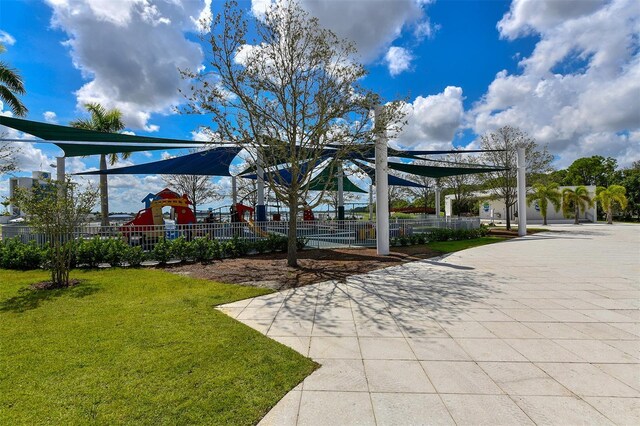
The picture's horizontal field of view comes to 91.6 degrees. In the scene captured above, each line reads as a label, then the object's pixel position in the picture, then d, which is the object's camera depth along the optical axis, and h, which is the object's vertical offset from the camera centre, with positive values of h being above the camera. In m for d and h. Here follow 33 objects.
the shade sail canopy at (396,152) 10.50 +2.30
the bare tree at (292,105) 8.56 +3.16
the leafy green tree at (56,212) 6.55 +0.18
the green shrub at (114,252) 8.69 -0.94
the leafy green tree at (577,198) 29.77 +0.91
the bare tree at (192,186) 26.27 +2.61
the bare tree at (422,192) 34.06 +2.34
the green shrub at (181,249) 9.38 -0.98
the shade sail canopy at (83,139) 9.06 +2.62
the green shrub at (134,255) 8.78 -1.06
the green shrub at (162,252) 9.11 -1.03
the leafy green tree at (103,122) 18.06 +5.88
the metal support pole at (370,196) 24.66 +1.43
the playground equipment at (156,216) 10.20 +0.08
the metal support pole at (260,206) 14.64 +0.44
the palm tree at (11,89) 13.06 +5.77
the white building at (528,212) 34.22 -0.42
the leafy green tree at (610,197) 29.81 +0.93
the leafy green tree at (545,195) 25.45 +1.15
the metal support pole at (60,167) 10.93 +1.89
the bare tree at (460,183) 27.00 +2.61
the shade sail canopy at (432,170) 15.82 +2.30
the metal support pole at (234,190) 20.94 +1.75
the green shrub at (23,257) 8.59 -1.01
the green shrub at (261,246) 11.33 -1.12
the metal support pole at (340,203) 19.56 +0.66
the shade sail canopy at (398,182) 20.38 +1.98
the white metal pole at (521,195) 18.58 +0.87
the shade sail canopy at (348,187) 24.02 +2.18
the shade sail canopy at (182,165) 13.33 +2.35
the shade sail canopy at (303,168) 8.94 +1.46
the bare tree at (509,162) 21.78 +3.36
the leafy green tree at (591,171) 51.16 +6.26
